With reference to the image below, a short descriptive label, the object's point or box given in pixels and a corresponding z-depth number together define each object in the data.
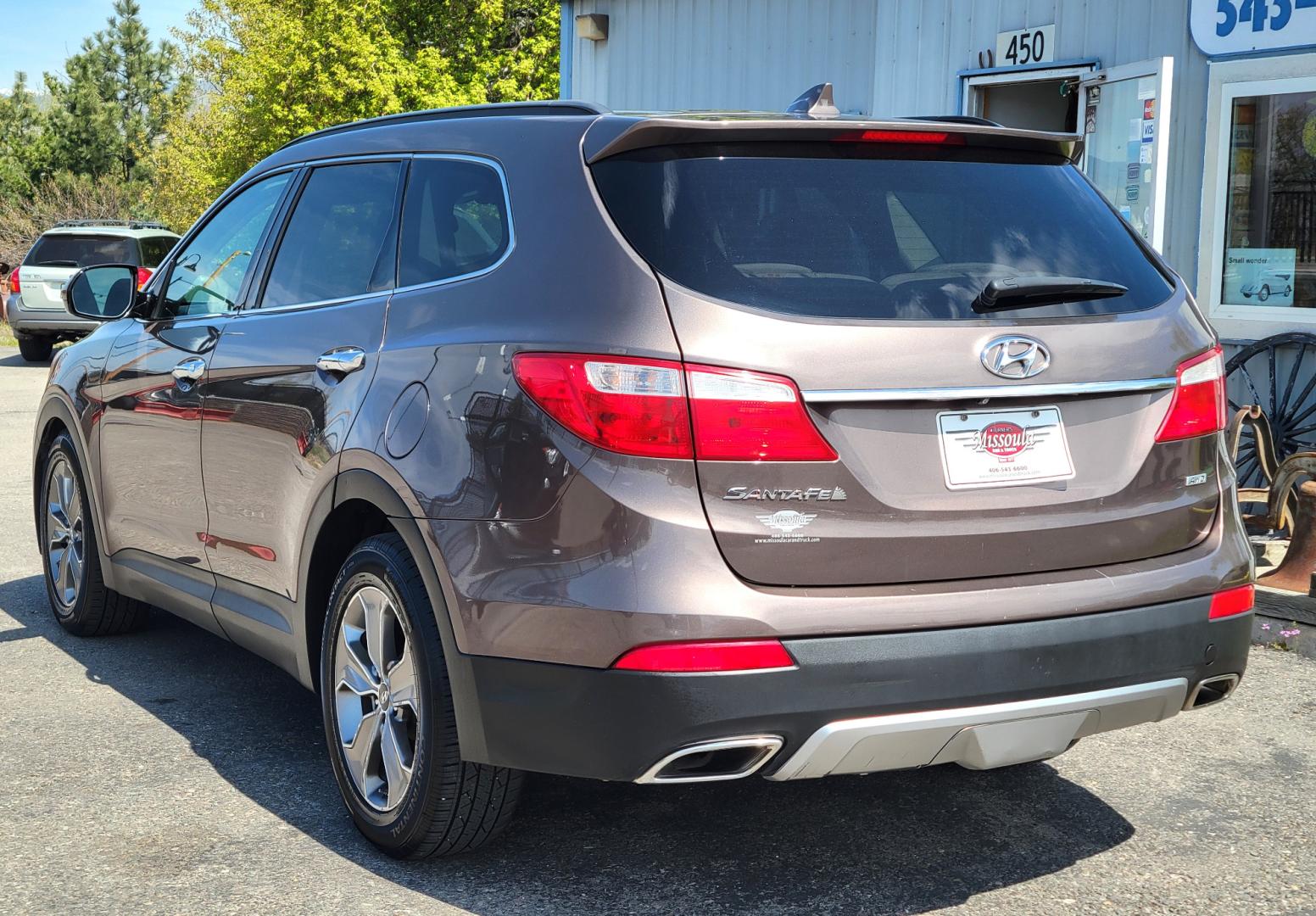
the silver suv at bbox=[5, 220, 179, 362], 20.00
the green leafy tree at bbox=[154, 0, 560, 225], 36.66
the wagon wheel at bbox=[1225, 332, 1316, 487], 8.29
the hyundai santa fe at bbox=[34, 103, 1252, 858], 2.96
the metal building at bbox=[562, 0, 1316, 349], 8.52
